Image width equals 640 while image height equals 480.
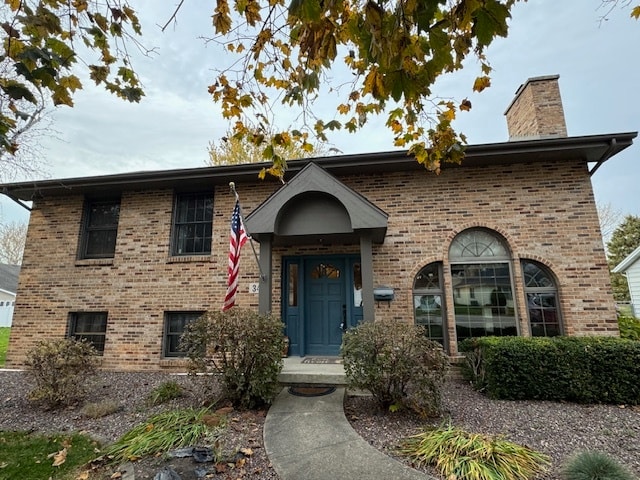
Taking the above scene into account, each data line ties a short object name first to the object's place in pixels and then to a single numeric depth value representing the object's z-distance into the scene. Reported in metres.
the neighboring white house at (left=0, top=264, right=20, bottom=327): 25.70
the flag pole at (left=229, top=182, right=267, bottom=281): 6.52
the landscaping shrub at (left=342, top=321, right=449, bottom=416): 4.49
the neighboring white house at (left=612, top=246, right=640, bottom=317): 15.69
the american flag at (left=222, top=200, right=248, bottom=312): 6.15
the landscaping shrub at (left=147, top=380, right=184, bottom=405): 5.42
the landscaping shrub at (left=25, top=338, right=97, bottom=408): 5.31
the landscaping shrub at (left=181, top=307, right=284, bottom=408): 4.92
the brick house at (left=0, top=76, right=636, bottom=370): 6.88
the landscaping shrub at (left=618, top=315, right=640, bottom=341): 6.82
